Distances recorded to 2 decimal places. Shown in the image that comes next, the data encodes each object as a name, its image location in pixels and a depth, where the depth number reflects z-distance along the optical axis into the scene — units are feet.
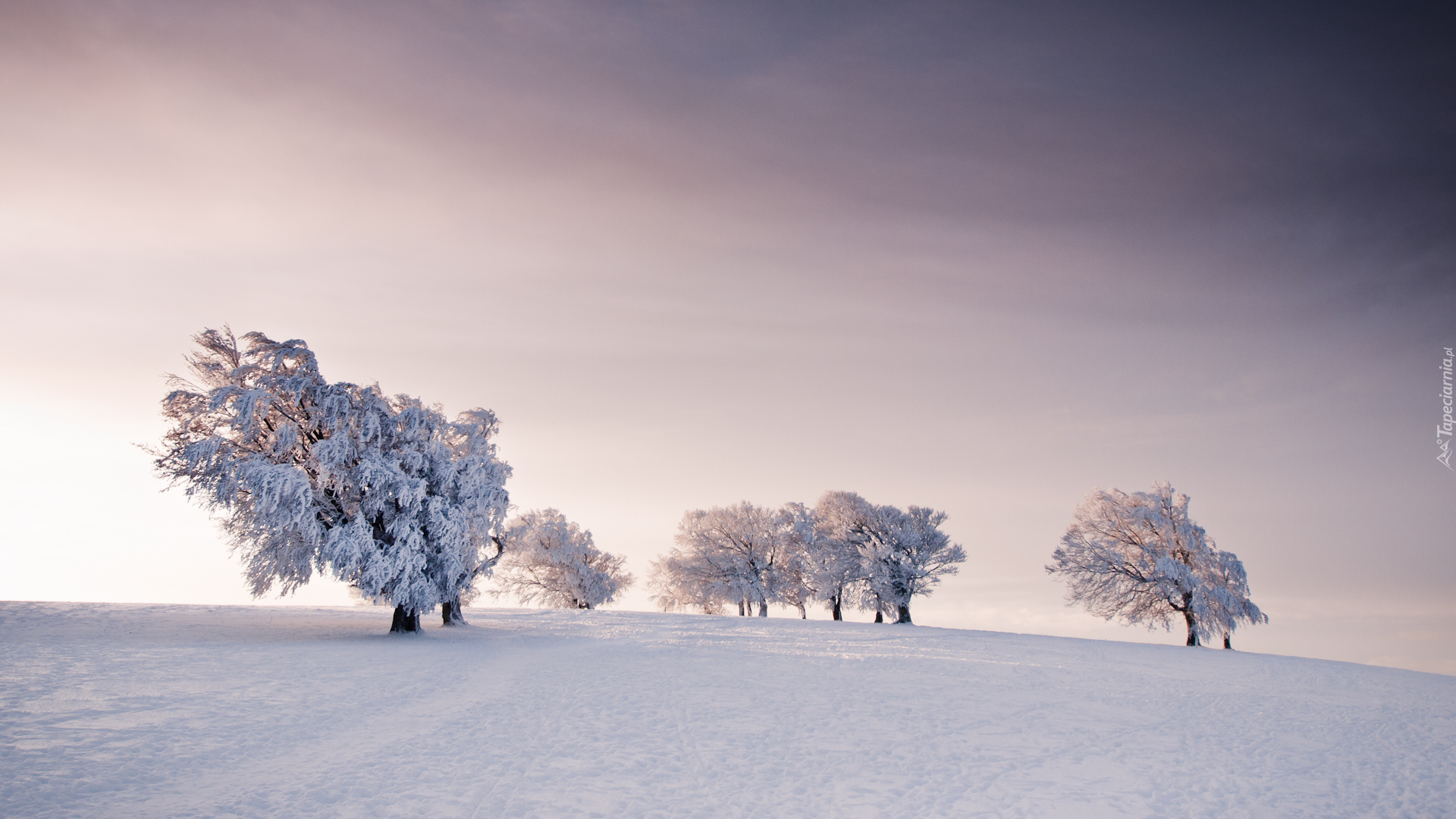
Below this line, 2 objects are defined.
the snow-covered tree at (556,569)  182.70
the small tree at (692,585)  184.96
